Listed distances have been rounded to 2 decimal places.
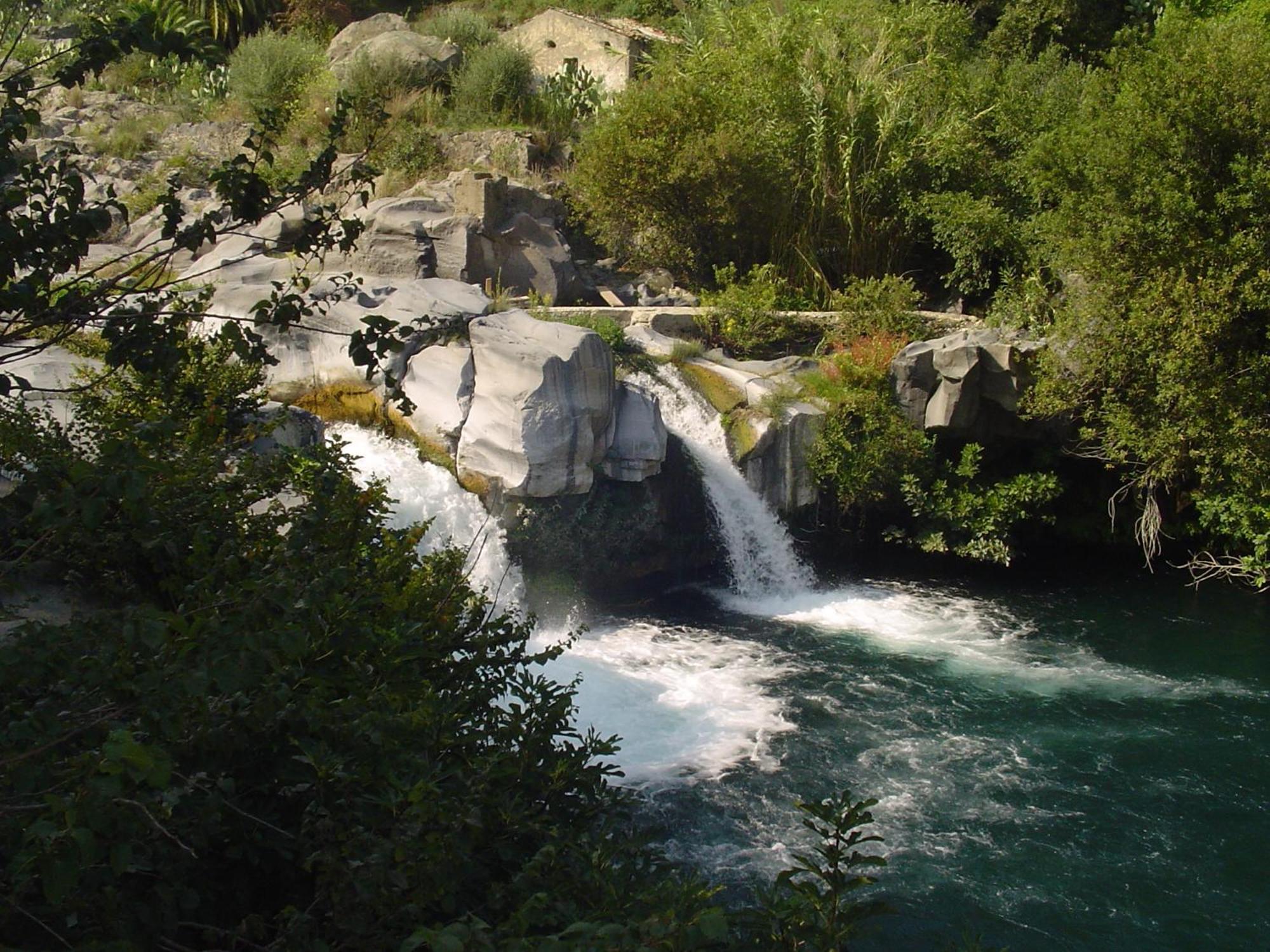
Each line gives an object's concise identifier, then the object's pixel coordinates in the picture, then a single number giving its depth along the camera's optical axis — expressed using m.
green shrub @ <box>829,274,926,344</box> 15.45
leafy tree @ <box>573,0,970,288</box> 17.83
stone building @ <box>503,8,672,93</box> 23.73
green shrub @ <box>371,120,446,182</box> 19.97
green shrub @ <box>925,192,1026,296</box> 16.31
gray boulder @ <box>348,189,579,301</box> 15.81
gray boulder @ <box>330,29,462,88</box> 22.17
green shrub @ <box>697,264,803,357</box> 15.57
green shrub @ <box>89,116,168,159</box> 20.70
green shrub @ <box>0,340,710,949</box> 2.89
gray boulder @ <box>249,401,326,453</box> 9.09
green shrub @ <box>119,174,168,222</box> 18.30
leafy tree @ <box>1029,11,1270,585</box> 12.73
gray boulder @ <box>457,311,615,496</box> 11.64
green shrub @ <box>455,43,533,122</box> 21.92
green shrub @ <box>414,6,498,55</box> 24.28
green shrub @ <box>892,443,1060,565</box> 14.10
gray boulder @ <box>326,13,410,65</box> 23.48
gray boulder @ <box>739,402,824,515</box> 13.64
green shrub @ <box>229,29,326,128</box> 21.59
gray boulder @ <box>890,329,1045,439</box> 14.34
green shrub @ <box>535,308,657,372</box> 14.07
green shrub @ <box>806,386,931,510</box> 13.77
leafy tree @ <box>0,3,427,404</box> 3.62
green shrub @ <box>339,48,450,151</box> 20.86
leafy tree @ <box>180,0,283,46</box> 24.78
